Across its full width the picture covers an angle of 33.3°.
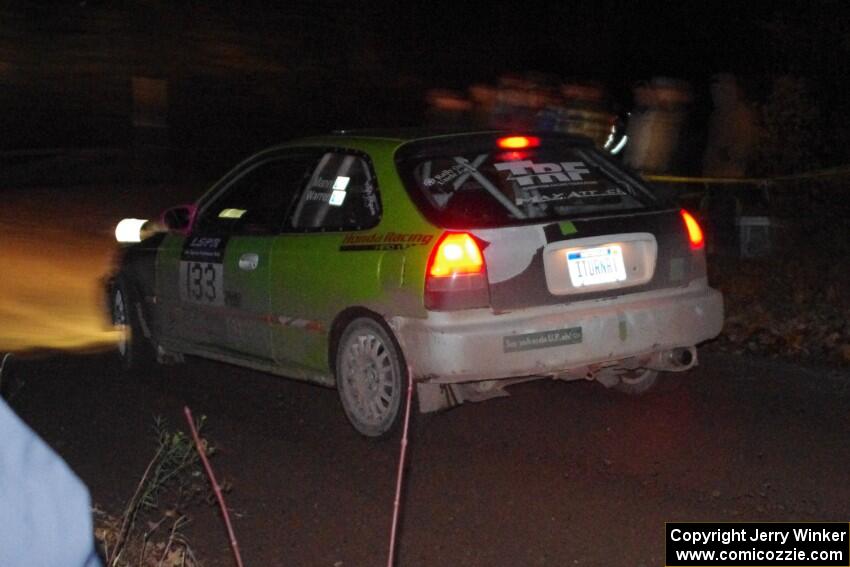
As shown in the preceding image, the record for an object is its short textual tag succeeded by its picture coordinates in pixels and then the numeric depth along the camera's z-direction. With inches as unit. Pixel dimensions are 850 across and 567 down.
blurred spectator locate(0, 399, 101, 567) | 94.2
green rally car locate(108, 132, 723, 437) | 261.1
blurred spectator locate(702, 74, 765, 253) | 542.9
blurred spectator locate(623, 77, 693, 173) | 529.7
